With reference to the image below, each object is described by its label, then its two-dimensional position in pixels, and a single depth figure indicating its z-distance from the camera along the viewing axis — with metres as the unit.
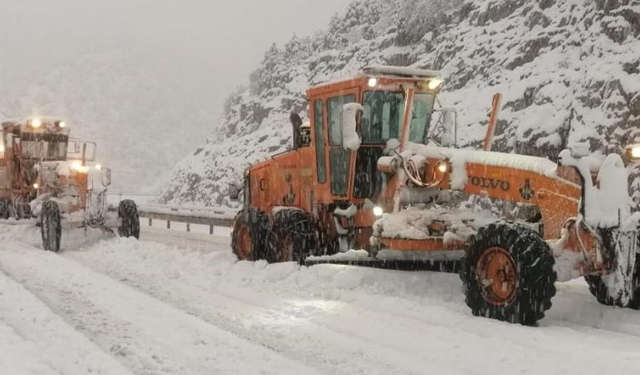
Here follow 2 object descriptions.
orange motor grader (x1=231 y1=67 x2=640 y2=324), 6.59
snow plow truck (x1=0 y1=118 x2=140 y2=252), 14.58
